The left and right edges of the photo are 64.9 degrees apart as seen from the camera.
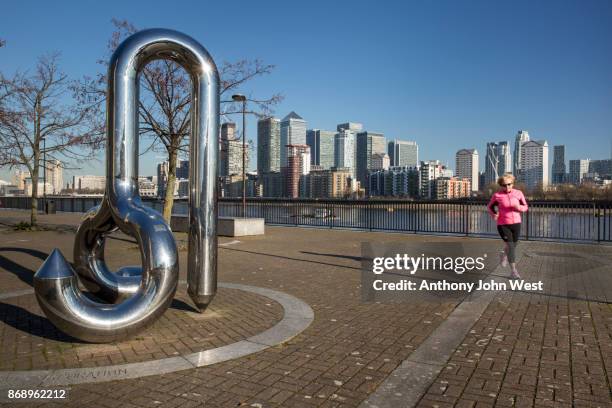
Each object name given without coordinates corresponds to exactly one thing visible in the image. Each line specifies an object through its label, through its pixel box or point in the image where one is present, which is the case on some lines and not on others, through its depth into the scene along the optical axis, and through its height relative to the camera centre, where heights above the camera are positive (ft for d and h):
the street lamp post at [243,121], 55.10 +8.98
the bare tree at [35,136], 64.49 +7.52
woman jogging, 29.30 -1.00
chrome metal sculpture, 15.62 -1.37
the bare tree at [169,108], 46.44 +8.24
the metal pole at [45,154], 64.48 +5.54
